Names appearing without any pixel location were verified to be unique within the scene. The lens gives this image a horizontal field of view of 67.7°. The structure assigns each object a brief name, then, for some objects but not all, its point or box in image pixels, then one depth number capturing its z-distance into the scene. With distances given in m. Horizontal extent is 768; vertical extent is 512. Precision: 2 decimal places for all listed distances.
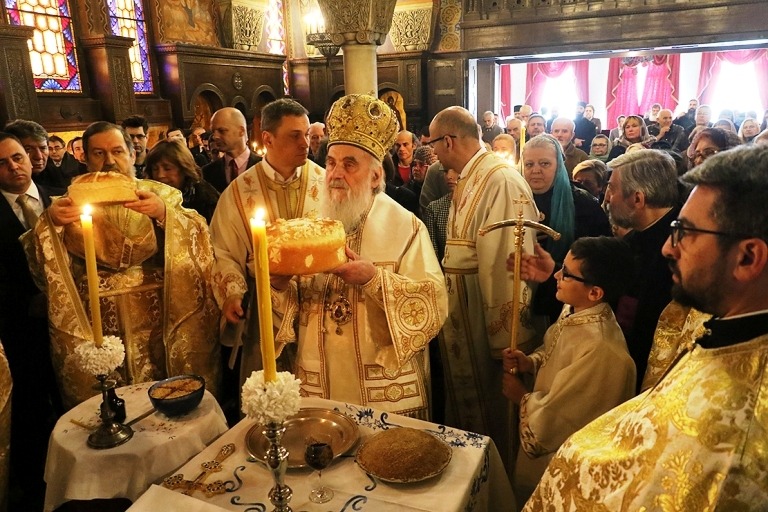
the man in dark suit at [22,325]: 3.28
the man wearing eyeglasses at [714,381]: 1.17
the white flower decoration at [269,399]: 1.26
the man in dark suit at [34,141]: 4.10
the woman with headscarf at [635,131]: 7.53
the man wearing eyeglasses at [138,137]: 5.49
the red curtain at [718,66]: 16.67
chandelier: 14.37
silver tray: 1.82
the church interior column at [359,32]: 7.54
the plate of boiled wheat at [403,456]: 1.65
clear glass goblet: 1.56
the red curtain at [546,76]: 18.78
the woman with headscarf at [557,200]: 3.63
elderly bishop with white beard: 2.39
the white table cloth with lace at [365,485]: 1.58
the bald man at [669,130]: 8.94
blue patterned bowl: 2.14
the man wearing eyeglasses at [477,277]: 3.19
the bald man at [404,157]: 6.43
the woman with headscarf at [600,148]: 8.27
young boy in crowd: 2.11
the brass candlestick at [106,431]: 1.98
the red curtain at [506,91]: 19.45
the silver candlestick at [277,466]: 1.32
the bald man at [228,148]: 4.84
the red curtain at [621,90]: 18.34
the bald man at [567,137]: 6.38
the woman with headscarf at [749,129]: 8.85
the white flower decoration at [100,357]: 1.89
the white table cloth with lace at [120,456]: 1.93
